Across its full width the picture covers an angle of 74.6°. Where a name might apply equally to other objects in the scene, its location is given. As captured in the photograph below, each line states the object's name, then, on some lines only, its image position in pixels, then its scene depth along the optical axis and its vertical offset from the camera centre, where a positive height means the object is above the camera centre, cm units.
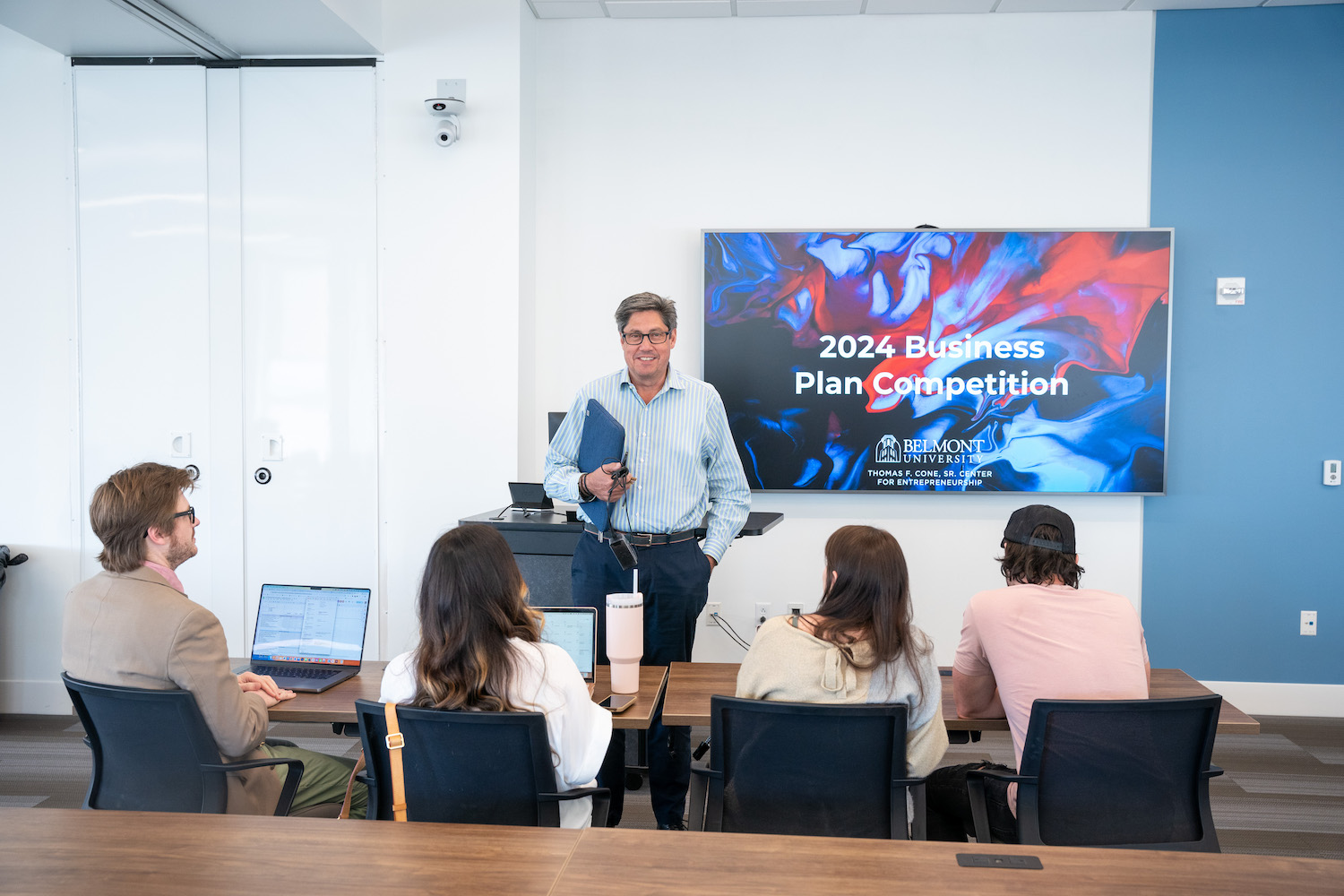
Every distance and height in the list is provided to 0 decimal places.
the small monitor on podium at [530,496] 375 -37
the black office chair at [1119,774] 176 -74
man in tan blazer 180 -45
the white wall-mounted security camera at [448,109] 391 +134
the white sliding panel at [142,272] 411 +64
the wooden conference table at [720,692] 200 -70
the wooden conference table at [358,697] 203 -70
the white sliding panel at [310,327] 410 +39
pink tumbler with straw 211 -54
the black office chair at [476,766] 159 -66
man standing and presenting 275 -26
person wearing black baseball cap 195 -51
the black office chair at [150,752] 178 -72
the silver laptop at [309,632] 234 -60
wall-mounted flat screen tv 405 +26
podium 353 -57
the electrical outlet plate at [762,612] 433 -98
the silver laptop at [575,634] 221 -56
